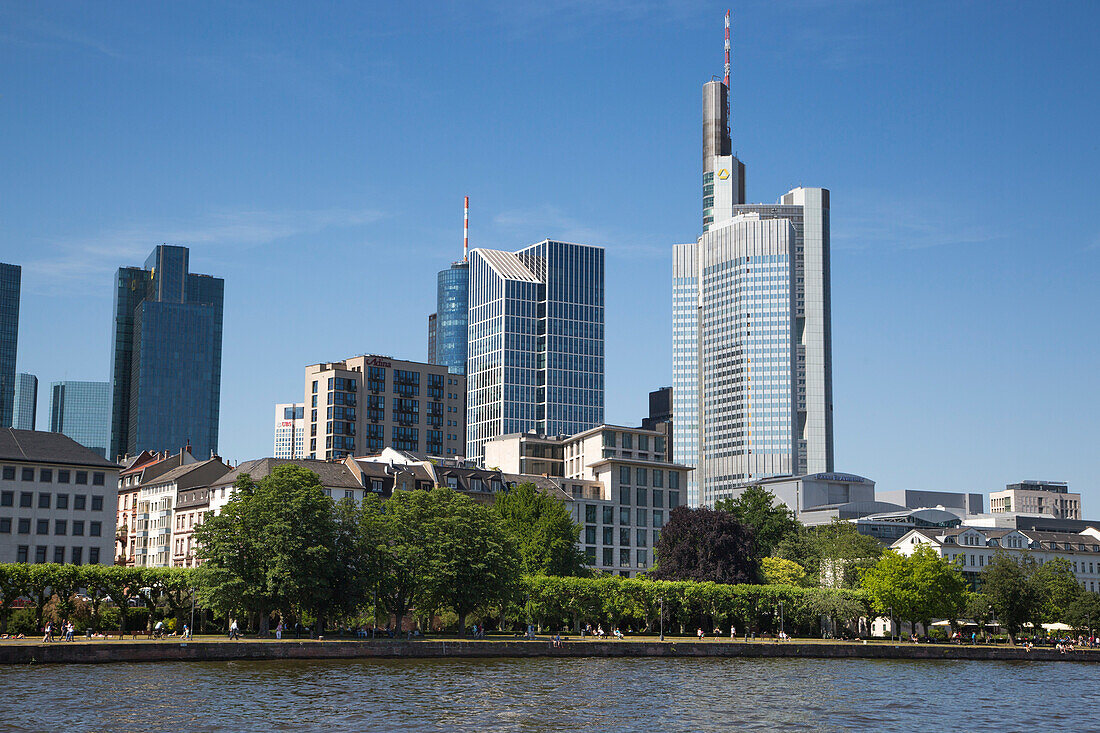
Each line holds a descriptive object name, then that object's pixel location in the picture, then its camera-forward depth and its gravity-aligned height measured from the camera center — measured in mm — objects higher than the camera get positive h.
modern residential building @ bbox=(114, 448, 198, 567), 186375 +6970
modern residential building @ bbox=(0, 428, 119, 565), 135750 +4660
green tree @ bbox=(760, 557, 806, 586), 160625 -2542
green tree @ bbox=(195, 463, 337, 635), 105312 -465
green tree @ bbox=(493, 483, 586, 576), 145000 +2182
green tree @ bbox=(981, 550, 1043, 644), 146750 -5001
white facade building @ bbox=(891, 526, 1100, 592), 196012 -3337
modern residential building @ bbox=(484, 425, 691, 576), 191250 +5306
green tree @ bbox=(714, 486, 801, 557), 177750 +4767
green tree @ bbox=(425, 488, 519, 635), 116312 -1021
